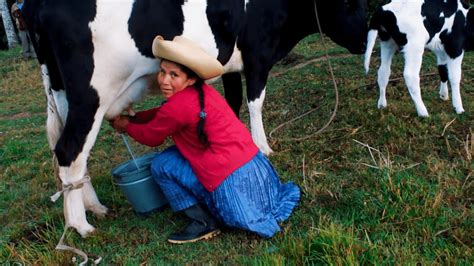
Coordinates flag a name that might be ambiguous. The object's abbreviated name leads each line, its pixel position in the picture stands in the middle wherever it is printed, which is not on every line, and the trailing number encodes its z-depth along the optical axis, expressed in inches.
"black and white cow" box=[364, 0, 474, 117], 187.9
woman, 120.3
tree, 672.3
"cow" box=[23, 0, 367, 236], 121.6
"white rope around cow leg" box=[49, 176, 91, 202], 128.3
